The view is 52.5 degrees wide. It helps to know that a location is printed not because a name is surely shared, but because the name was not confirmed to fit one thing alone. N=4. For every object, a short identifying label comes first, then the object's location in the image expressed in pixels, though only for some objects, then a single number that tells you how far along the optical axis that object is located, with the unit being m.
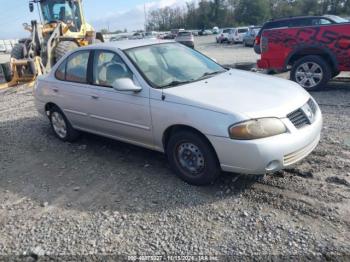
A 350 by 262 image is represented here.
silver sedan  3.63
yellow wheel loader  12.08
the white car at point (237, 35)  34.47
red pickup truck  7.77
